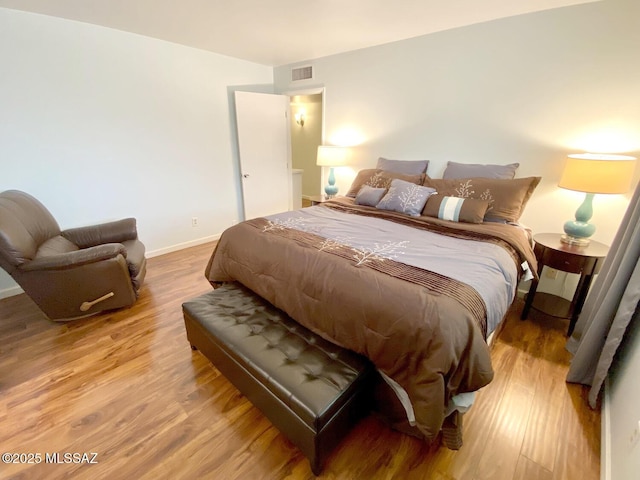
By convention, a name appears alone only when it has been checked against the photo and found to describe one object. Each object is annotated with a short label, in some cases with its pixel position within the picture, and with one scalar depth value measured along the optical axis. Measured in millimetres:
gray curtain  1358
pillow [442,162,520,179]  2385
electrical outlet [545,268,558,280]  2426
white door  3740
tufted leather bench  1135
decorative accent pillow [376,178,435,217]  2420
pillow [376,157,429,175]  2889
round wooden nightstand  1880
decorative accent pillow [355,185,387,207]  2670
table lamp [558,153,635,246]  1759
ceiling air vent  3688
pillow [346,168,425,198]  2730
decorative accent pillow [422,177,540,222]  2188
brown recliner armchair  1877
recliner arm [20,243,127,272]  1884
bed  1128
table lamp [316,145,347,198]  3475
